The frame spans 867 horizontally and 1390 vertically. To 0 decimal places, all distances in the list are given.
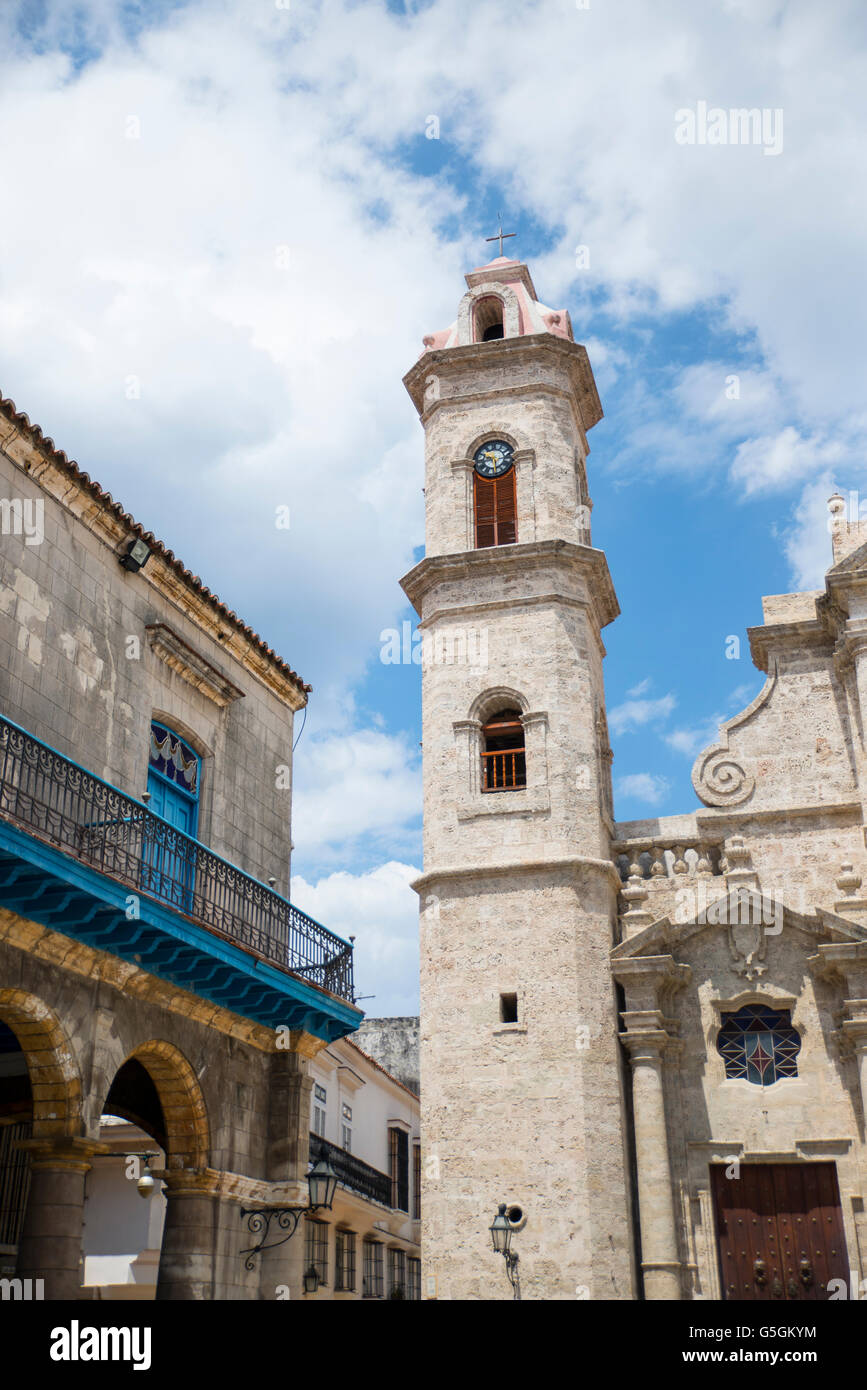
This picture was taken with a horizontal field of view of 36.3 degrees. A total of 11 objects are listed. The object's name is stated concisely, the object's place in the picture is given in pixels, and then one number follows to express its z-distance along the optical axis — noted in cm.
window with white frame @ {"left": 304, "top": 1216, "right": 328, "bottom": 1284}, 2333
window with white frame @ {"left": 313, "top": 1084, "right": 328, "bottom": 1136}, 2555
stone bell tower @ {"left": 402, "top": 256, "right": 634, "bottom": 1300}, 1800
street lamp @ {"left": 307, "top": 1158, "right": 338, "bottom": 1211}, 1437
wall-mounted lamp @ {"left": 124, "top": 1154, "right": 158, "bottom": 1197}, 1777
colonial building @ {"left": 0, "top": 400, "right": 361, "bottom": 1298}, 1092
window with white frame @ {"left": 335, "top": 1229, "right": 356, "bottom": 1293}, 2502
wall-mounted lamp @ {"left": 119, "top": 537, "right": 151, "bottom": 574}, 1385
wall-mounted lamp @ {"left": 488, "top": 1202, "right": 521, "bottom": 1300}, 1759
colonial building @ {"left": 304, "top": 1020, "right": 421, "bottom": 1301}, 2433
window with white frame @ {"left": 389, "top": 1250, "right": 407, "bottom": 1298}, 2931
